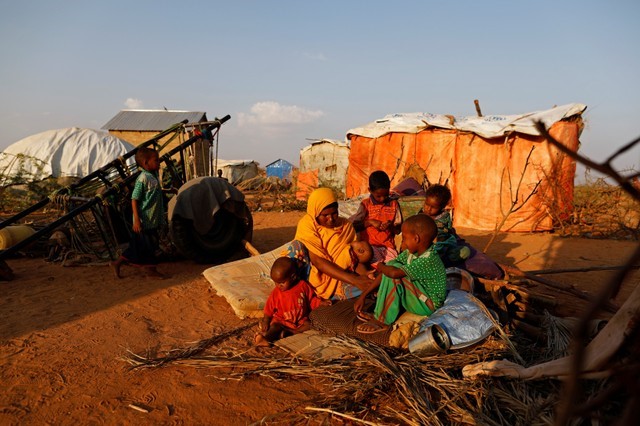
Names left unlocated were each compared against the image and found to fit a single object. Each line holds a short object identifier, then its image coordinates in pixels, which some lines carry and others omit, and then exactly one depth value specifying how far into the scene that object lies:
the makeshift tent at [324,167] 15.16
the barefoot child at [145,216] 4.93
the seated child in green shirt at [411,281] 3.12
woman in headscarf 3.66
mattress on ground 3.98
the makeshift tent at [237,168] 24.02
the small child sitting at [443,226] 4.20
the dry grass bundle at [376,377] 2.33
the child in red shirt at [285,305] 3.41
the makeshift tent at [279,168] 26.14
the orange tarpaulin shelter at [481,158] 9.17
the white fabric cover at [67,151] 14.16
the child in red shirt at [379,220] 4.25
